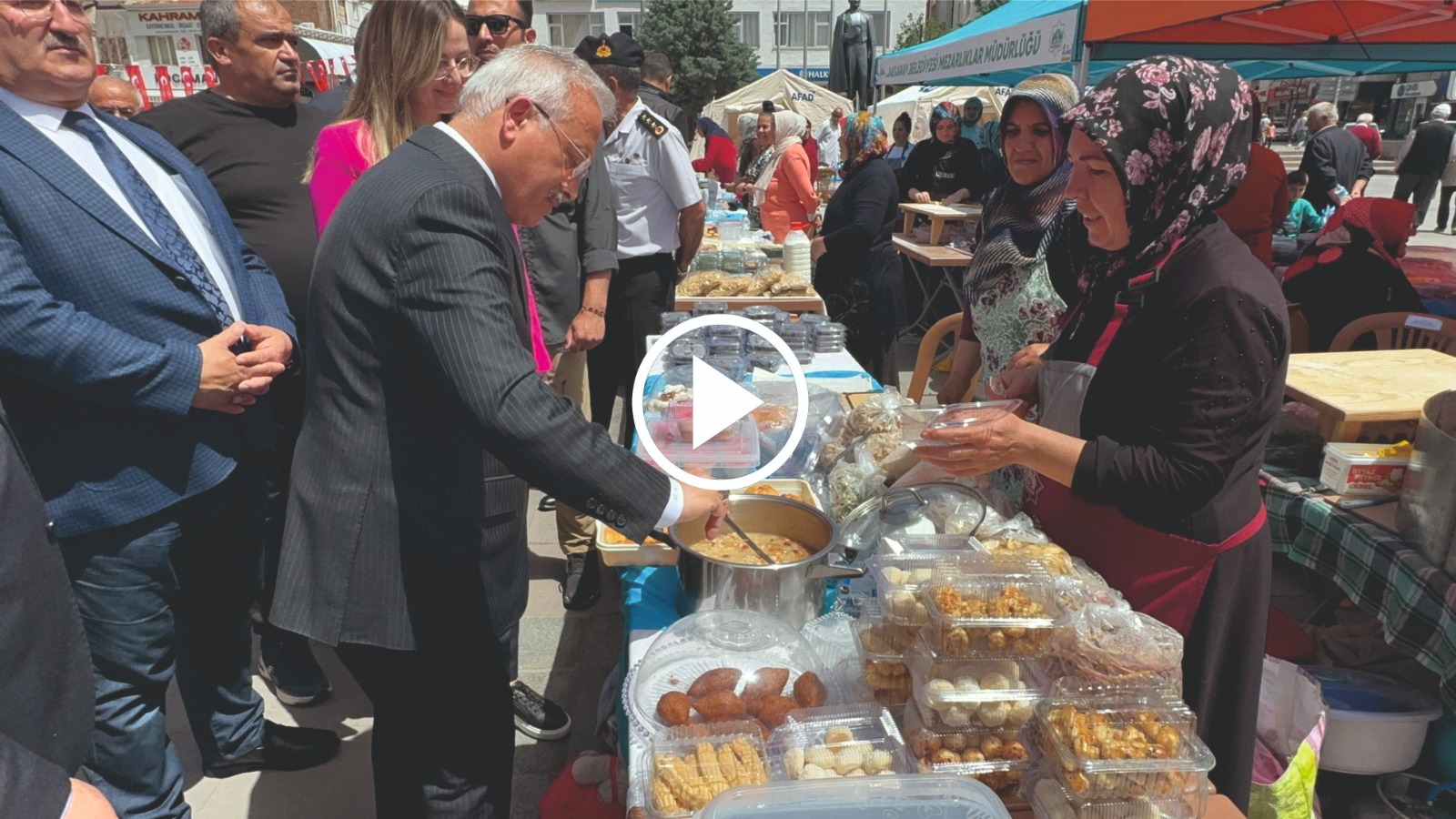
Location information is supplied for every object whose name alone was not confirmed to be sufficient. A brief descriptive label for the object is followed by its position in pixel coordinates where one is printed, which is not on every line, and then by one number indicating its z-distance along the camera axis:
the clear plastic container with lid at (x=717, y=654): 1.45
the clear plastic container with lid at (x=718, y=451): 2.42
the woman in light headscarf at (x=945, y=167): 8.18
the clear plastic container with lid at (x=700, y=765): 1.12
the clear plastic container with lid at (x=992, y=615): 1.23
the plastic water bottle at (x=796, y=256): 4.71
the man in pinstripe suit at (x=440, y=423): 1.27
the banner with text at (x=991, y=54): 4.82
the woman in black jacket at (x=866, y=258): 4.61
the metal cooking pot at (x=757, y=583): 1.63
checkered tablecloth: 1.94
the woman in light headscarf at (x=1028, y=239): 2.55
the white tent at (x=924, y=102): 16.44
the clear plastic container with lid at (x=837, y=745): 1.16
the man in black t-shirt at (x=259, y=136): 2.44
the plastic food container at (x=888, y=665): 1.35
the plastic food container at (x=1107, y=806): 1.11
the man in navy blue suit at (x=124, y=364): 1.61
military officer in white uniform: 4.02
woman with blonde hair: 2.23
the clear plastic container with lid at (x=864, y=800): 0.97
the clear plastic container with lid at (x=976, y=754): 1.18
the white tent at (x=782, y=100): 18.97
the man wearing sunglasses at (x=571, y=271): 3.17
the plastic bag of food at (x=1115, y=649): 1.20
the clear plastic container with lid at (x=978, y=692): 1.19
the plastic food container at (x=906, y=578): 1.33
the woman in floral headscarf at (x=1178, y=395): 1.40
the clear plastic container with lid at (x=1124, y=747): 1.09
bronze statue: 16.34
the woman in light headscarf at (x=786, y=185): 6.00
